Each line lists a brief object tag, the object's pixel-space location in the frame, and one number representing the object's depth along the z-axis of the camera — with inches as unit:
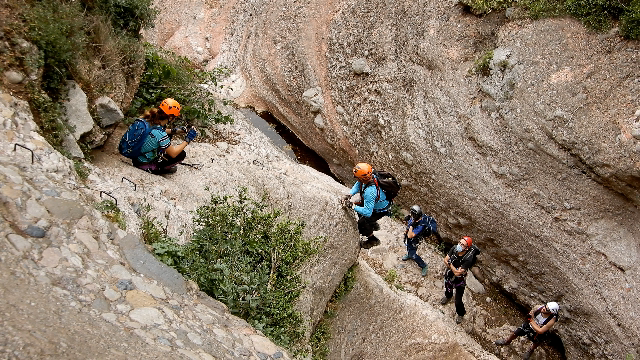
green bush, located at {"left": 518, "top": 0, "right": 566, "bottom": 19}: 509.0
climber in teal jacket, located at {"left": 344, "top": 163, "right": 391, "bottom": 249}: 355.3
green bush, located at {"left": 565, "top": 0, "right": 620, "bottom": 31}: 478.0
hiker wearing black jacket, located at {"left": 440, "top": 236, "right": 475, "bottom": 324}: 402.3
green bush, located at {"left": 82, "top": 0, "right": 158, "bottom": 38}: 361.4
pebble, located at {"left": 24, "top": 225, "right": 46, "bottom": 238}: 193.0
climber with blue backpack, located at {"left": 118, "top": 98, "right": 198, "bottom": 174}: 315.0
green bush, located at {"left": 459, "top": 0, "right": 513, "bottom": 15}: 547.3
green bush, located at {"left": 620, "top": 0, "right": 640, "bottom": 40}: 452.1
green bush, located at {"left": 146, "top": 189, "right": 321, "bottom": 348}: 236.8
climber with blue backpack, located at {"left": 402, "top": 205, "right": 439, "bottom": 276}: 444.8
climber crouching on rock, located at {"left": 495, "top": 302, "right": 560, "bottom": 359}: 401.3
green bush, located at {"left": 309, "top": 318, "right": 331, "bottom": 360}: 301.6
